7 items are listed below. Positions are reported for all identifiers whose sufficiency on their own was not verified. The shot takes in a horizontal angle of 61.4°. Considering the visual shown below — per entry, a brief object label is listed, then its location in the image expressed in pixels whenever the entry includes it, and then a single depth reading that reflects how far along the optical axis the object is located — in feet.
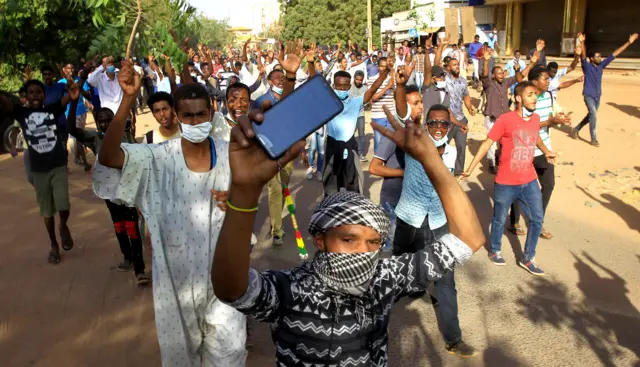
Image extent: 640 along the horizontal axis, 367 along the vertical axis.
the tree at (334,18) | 152.56
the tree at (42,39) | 60.44
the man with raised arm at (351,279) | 5.85
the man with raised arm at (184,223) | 9.31
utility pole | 101.02
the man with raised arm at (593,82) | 36.47
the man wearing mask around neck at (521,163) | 17.67
